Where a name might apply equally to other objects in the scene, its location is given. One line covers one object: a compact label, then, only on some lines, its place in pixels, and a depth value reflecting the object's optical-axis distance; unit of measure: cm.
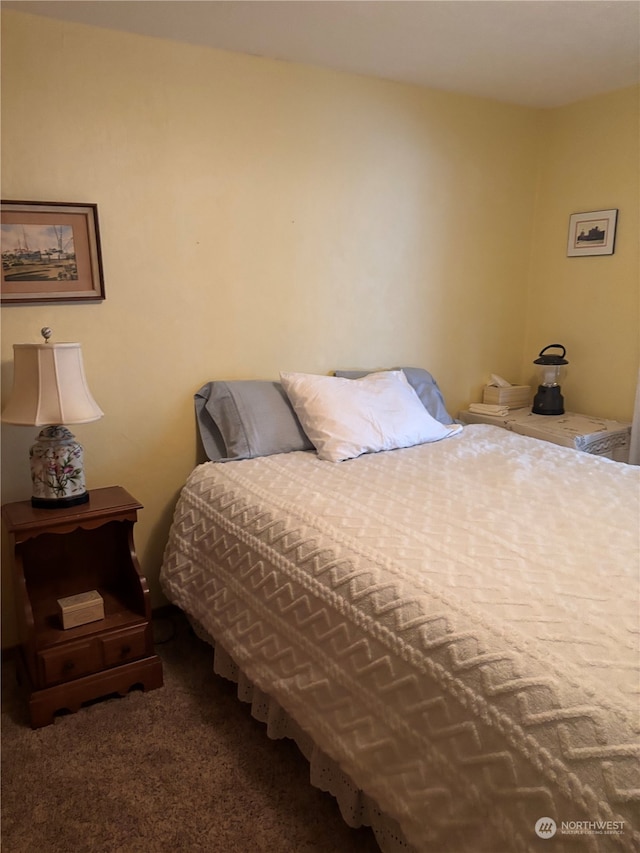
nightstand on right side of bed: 294
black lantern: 332
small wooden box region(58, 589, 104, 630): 214
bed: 111
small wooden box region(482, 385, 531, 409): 343
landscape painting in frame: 216
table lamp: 201
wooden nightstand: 204
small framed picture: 316
